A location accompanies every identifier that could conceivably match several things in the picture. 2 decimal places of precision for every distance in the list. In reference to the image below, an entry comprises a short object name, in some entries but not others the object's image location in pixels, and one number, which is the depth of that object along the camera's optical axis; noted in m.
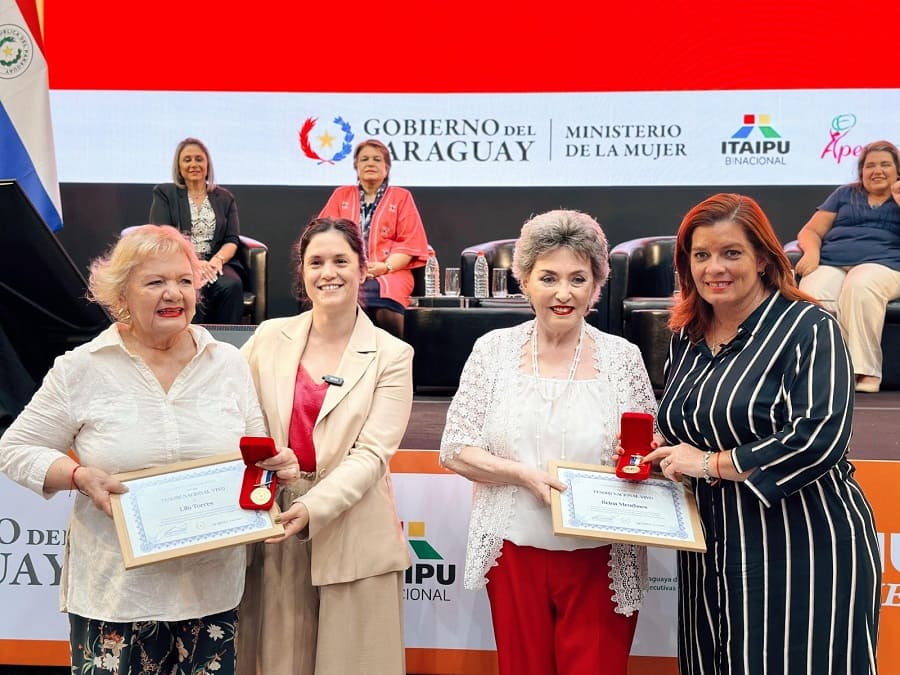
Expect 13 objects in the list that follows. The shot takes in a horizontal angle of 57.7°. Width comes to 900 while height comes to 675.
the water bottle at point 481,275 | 5.84
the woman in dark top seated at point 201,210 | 5.61
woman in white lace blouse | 2.03
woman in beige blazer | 2.07
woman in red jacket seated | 5.46
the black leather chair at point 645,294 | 4.95
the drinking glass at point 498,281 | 5.46
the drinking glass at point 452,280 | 5.45
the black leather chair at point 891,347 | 5.13
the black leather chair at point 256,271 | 5.89
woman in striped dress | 1.83
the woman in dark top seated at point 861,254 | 5.07
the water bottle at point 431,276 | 5.83
